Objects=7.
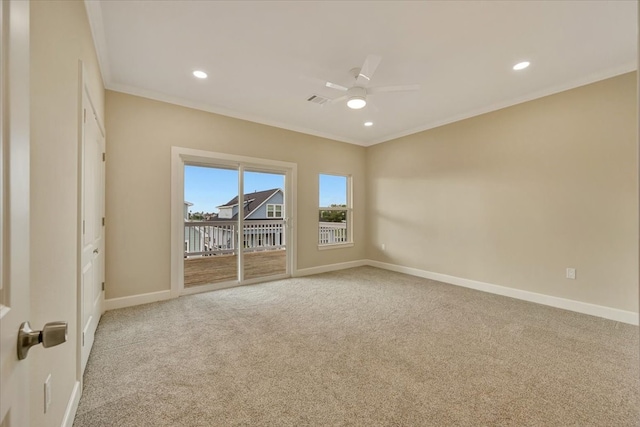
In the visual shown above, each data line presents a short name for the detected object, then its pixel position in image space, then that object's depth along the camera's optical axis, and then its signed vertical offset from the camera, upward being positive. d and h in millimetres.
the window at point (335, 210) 5457 +131
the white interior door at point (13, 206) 507 +28
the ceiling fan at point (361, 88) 2550 +1331
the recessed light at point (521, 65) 2842 +1575
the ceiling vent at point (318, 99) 3263 +1427
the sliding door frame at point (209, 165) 3672 +386
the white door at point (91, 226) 2043 -68
